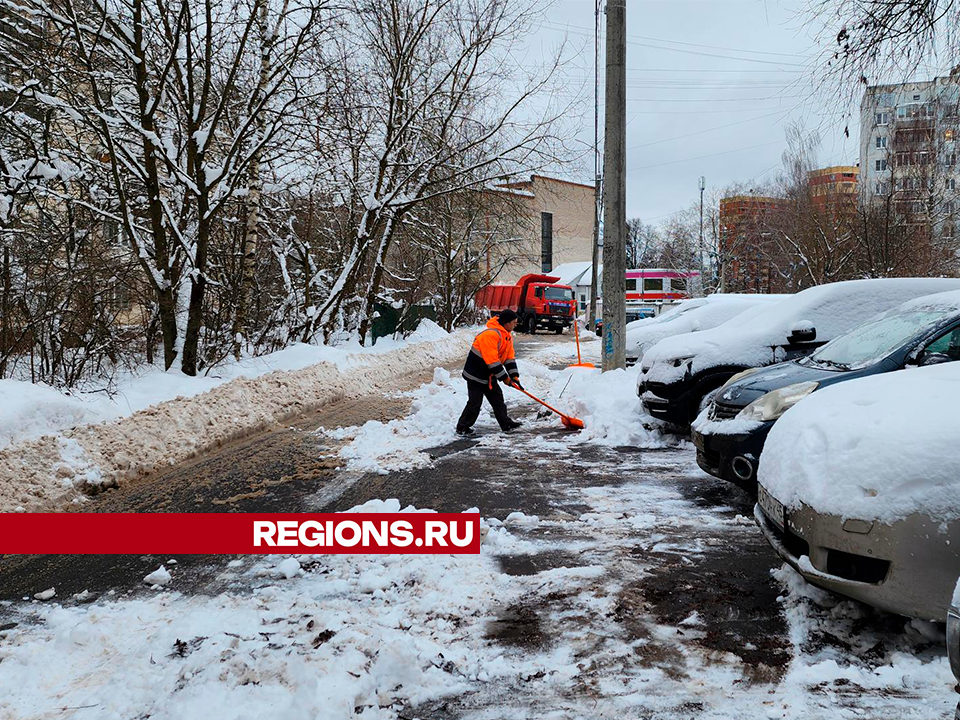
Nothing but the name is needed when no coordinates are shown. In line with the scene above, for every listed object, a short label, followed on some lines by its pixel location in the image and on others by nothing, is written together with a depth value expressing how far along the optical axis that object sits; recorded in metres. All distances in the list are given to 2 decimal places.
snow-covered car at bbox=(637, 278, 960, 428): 7.69
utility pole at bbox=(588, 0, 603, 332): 21.75
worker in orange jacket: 8.94
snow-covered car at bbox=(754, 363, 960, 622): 3.05
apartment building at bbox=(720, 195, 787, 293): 55.88
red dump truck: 38.25
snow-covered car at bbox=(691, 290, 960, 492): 5.45
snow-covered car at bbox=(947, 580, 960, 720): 2.07
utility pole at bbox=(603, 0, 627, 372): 12.00
